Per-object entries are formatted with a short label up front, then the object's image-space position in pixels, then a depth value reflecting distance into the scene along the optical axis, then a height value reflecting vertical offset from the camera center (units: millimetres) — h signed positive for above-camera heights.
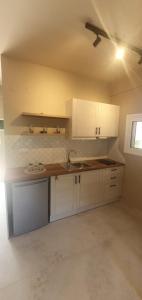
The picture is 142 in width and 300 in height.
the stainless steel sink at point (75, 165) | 2613 -685
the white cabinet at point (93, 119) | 2564 +227
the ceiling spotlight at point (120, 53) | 1954 +1126
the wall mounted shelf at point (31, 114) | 2244 +254
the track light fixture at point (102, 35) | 1547 +1107
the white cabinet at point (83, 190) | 2348 -1107
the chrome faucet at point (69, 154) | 2886 -490
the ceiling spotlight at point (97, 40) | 1615 +1039
